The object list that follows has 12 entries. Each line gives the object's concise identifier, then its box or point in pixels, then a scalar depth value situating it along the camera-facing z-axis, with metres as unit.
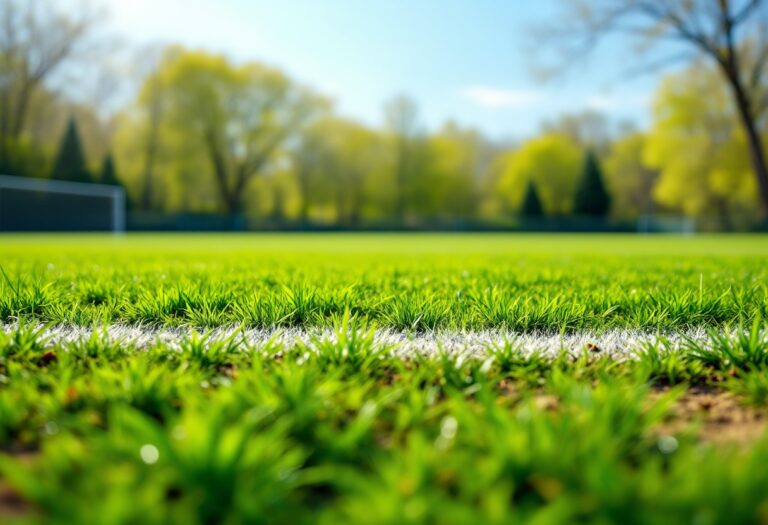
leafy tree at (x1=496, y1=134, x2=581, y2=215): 55.41
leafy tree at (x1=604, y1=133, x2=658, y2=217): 56.66
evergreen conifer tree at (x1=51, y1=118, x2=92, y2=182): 38.75
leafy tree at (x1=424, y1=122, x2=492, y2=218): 51.72
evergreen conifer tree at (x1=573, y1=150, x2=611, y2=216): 50.72
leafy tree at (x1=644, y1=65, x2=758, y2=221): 39.56
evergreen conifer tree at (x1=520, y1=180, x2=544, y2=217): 51.56
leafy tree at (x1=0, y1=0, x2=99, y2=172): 35.41
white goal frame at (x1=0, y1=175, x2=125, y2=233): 26.46
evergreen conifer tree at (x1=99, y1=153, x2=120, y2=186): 40.44
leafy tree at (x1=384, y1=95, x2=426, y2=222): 49.34
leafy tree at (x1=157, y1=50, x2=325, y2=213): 43.00
